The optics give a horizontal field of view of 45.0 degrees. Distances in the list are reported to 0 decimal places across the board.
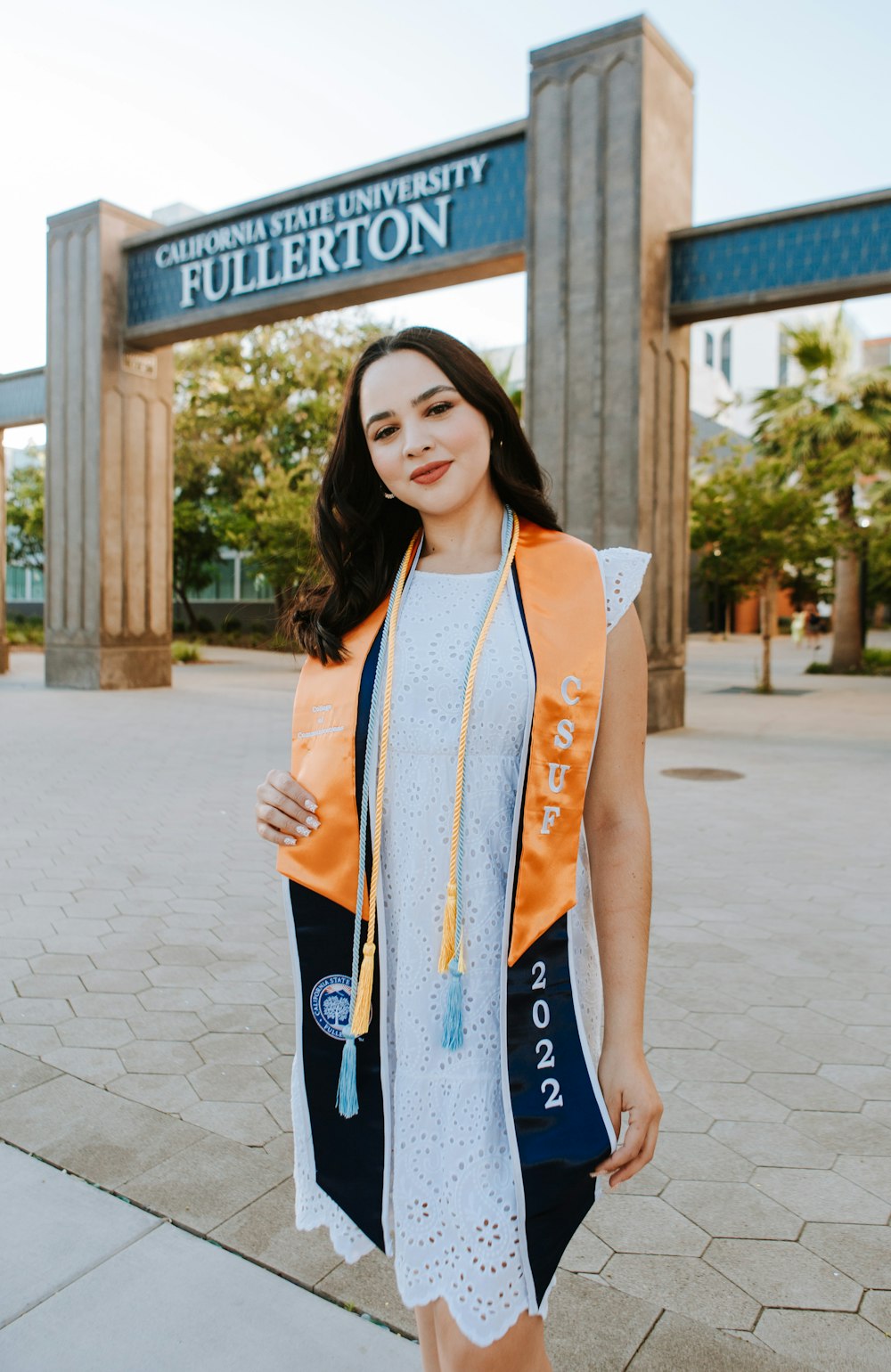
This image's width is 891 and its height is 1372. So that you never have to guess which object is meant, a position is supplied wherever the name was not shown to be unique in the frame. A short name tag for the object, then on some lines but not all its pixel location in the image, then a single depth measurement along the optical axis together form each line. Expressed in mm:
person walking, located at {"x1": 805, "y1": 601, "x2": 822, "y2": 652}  34406
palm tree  20094
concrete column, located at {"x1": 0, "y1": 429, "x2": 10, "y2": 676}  18625
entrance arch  10070
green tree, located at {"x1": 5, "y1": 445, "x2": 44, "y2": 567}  30609
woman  1365
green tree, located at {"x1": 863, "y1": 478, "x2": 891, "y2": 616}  20109
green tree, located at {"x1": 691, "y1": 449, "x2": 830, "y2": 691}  14789
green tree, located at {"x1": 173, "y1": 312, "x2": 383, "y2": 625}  23641
